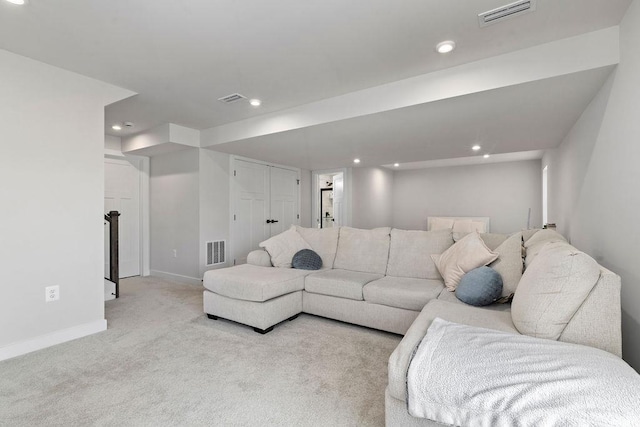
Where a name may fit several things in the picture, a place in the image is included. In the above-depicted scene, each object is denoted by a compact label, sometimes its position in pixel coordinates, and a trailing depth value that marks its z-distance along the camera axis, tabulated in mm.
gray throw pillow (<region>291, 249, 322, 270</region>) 3434
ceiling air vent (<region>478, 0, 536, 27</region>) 1839
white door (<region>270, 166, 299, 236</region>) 5879
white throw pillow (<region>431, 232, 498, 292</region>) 2428
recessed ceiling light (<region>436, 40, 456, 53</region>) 2241
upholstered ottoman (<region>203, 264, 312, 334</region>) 2736
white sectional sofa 1406
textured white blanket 964
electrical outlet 2555
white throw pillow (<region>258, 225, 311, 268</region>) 3500
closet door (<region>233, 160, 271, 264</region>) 5121
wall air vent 4684
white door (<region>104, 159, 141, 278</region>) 4801
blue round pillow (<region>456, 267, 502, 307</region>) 2145
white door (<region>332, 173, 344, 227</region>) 6809
